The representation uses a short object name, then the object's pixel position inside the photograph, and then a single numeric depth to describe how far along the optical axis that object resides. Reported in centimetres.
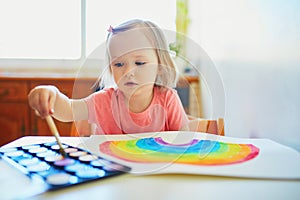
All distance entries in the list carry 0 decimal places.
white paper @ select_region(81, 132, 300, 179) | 42
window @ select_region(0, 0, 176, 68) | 184
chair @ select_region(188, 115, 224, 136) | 68
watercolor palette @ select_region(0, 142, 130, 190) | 39
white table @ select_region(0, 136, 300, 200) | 35
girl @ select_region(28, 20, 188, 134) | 70
